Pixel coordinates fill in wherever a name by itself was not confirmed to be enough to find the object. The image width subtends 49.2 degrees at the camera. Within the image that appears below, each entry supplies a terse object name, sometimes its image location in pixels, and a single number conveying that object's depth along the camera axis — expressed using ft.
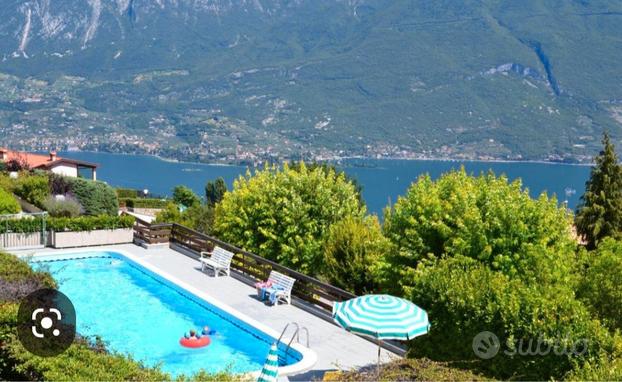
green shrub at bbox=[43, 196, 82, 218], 80.18
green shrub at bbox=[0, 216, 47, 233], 68.74
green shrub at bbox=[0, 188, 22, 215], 77.30
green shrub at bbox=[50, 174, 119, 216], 94.12
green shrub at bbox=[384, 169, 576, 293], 41.73
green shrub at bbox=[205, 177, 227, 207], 200.30
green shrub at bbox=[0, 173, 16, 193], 94.68
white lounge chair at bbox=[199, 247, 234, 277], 59.52
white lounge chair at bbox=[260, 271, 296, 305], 50.98
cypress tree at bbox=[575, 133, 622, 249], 98.99
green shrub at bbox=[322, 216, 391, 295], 52.19
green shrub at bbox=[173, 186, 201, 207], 192.29
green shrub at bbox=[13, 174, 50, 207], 90.98
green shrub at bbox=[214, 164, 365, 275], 61.87
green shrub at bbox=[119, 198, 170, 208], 157.69
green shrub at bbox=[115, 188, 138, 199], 172.19
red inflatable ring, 45.57
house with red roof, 156.88
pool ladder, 40.22
